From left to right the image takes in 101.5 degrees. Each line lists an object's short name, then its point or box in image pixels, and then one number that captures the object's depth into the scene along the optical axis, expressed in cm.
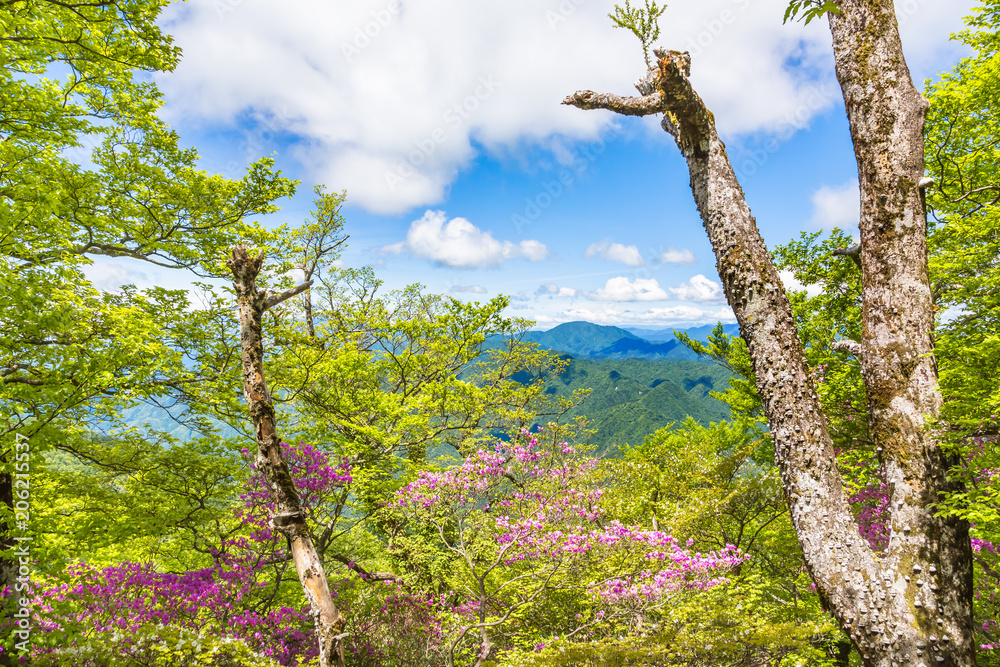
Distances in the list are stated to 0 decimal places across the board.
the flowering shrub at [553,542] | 636
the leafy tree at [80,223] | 471
